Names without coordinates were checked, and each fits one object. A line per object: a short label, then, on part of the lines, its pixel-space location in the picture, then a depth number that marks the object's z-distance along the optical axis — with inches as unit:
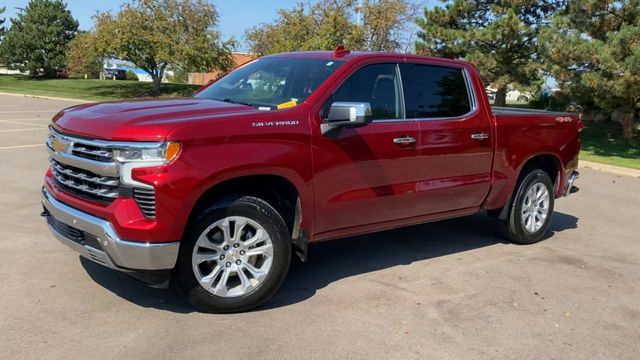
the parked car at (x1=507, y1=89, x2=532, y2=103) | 842.2
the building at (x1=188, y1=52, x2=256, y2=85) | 2888.8
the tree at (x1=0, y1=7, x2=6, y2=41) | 2586.1
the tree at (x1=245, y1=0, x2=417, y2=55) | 1133.1
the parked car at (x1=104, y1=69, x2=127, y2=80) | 3076.3
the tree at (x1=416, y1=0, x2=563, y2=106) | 791.3
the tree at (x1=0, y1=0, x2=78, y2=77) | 2156.7
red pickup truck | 153.9
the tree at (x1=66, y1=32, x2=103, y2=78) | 1473.9
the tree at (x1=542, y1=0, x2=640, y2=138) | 542.0
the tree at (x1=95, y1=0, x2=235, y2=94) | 1454.2
